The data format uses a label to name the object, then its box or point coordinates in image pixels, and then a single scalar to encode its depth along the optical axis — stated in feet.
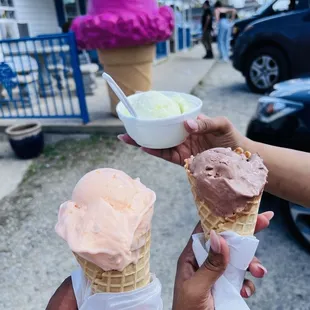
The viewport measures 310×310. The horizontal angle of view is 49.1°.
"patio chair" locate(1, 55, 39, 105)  17.93
